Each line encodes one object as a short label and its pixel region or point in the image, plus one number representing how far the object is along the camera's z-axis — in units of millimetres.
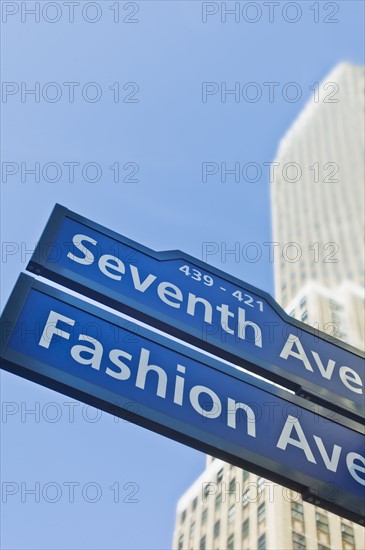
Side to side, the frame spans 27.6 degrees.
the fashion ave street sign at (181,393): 3758
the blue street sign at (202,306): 4434
